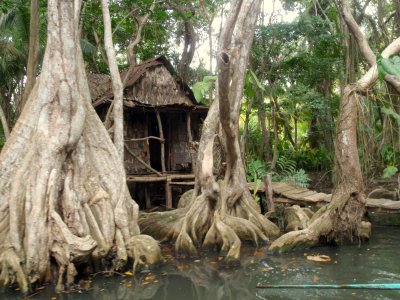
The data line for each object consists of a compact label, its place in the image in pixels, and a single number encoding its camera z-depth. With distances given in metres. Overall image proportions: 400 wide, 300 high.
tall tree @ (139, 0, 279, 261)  7.47
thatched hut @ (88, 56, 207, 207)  11.98
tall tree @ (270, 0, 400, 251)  7.46
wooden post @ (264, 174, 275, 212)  10.46
